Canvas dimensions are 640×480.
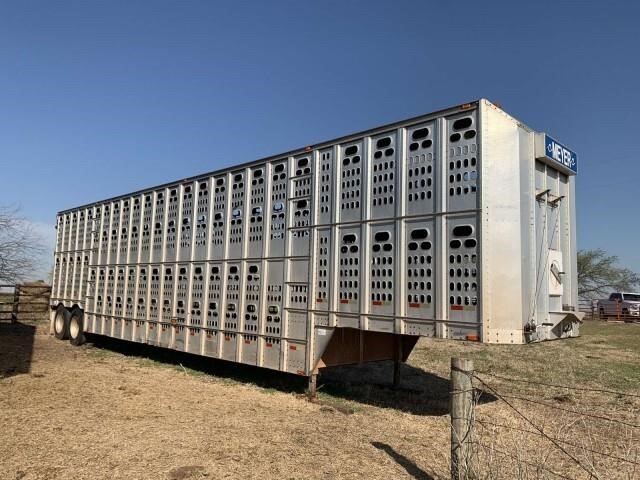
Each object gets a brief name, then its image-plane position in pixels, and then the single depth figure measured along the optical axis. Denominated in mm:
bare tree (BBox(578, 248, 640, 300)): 39025
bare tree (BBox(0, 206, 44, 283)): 19641
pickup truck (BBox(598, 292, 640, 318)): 28438
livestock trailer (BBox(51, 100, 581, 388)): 6219
